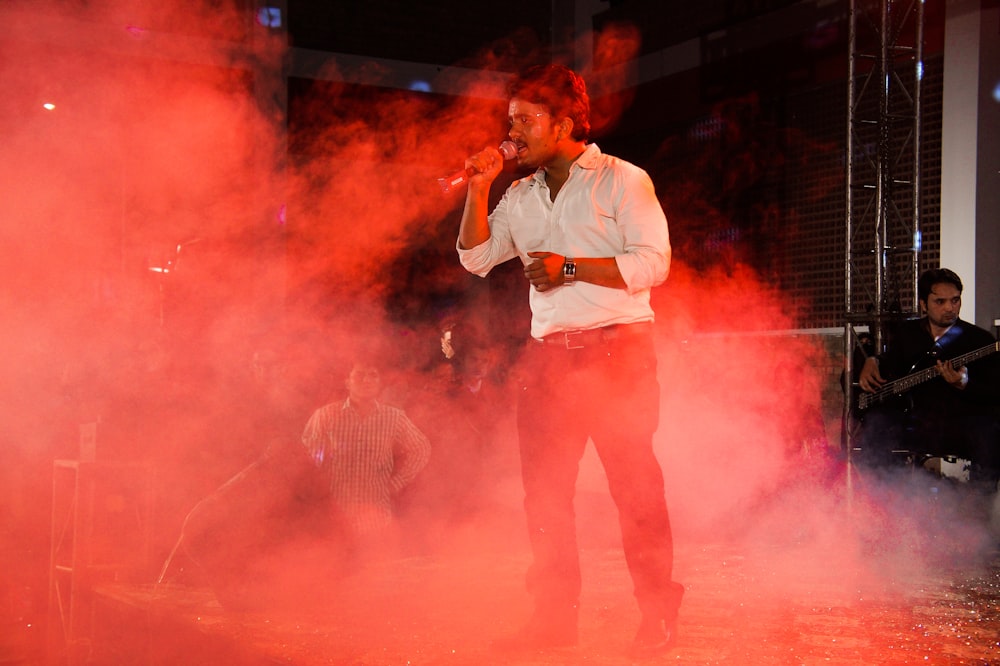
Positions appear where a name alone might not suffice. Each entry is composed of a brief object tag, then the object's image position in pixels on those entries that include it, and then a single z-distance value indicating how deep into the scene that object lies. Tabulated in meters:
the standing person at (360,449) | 4.35
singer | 2.56
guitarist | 5.34
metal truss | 6.59
